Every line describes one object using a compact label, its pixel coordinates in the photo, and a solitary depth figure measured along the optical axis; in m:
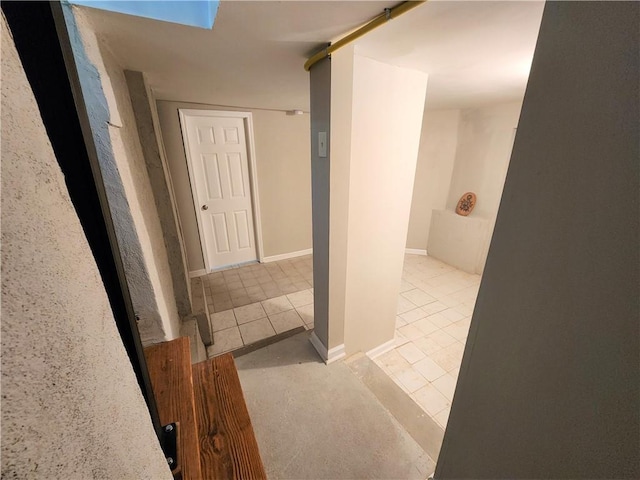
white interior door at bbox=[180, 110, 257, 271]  2.90
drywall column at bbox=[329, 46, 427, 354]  1.35
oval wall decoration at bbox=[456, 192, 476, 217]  3.53
